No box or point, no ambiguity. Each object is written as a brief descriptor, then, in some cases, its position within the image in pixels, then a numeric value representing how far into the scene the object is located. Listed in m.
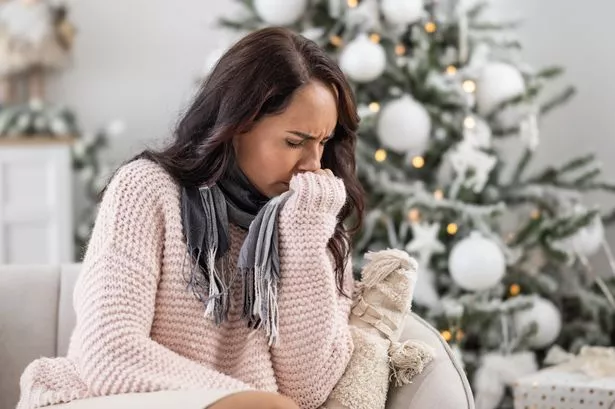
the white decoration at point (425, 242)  3.07
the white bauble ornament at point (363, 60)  3.06
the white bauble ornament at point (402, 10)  3.13
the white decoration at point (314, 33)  3.15
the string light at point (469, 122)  3.15
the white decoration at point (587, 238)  3.25
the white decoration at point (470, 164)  3.12
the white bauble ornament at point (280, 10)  3.17
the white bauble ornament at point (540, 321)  3.17
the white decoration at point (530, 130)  3.27
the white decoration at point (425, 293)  3.13
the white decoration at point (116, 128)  4.05
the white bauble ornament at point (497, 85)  3.18
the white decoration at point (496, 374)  3.08
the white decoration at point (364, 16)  3.18
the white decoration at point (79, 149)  3.94
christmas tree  3.10
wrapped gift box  2.55
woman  1.71
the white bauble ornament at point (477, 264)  2.99
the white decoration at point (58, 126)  3.87
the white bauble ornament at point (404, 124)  3.09
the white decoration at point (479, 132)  3.16
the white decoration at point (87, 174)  3.94
